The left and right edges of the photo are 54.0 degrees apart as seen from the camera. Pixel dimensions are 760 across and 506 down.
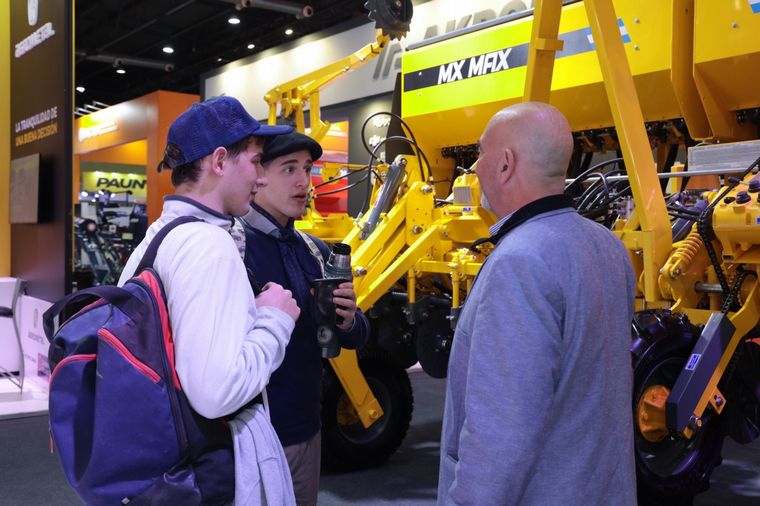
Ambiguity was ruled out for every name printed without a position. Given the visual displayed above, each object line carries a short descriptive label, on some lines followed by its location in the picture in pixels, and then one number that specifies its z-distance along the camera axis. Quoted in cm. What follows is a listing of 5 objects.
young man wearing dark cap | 204
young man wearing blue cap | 135
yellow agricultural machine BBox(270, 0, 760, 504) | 303
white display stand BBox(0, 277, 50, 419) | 601
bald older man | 135
